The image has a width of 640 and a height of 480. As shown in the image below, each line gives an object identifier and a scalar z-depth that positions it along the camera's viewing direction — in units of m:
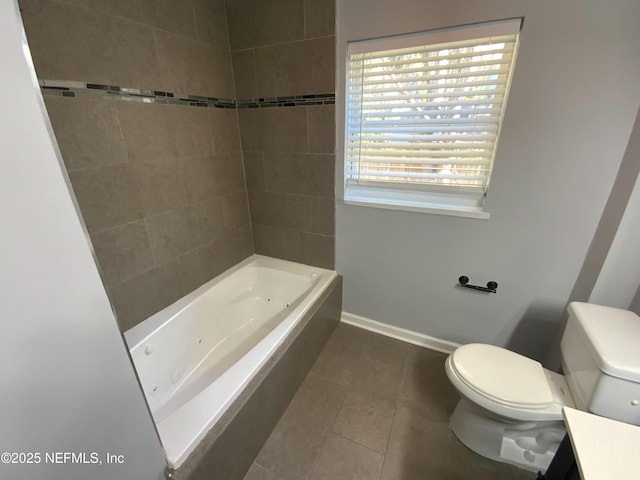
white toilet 0.99
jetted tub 1.08
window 1.34
